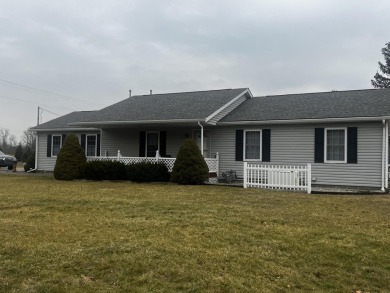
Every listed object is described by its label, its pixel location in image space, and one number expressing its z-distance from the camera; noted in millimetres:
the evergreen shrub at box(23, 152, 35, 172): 25194
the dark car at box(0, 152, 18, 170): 27708
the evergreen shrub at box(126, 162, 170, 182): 17047
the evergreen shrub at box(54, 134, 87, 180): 17797
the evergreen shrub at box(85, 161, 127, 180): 18016
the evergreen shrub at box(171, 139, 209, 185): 15570
